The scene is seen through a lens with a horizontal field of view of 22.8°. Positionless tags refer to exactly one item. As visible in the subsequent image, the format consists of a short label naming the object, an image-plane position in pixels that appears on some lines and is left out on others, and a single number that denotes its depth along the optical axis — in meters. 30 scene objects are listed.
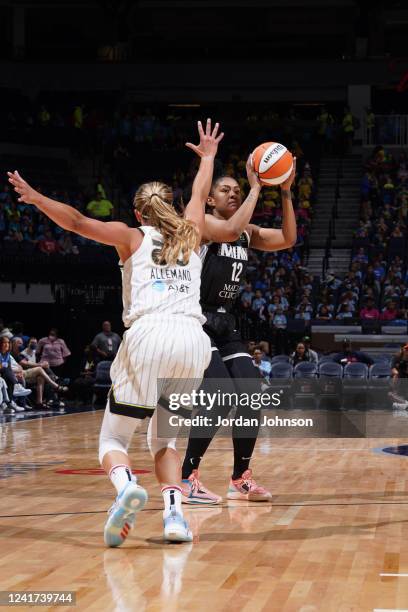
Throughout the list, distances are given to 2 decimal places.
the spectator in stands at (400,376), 16.86
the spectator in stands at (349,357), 18.08
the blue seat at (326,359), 18.19
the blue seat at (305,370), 17.61
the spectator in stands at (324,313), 21.63
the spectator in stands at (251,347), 18.05
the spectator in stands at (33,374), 17.98
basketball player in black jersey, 6.59
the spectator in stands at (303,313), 21.70
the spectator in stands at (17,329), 19.44
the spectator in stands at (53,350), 19.69
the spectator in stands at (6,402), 16.44
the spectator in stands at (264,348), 18.17
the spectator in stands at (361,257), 24.06
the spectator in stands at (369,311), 21.41
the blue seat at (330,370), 17.75
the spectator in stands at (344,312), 21.70
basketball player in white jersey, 4.86
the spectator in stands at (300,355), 18.30
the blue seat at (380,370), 17.89
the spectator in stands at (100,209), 26.47
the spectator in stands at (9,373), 16.53
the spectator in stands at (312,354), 18.36
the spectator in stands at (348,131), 30.69
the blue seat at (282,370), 17.62
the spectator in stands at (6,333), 17.74
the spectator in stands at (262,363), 17.58
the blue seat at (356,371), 17.75
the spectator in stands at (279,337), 20.62
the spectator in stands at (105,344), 19.23
